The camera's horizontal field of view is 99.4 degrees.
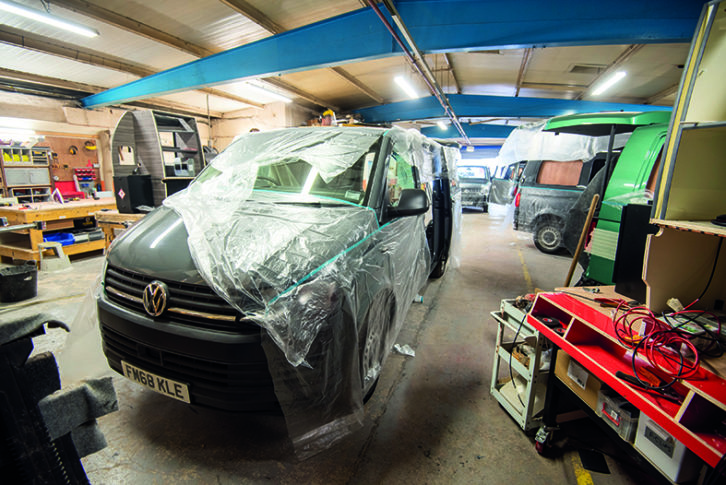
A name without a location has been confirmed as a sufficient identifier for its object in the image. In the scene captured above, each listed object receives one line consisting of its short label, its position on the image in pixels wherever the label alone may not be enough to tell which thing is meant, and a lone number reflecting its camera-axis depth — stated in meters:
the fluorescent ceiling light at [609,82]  6.63
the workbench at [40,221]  4.38
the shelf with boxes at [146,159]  4.70
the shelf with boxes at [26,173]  7.27
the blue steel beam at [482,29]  3.14
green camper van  2.91
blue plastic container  4.83
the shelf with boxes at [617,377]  0.97
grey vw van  1.32
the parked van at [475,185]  11.59
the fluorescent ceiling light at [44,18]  3.84
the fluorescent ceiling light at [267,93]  7.55
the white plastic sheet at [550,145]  4.36
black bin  3.35
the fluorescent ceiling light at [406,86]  6.67
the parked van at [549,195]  5.05
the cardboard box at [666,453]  1.04
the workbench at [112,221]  4.41
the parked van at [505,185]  9.00
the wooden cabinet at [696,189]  1.17
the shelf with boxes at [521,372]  1.71
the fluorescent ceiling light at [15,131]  7.67
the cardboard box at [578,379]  1.42
